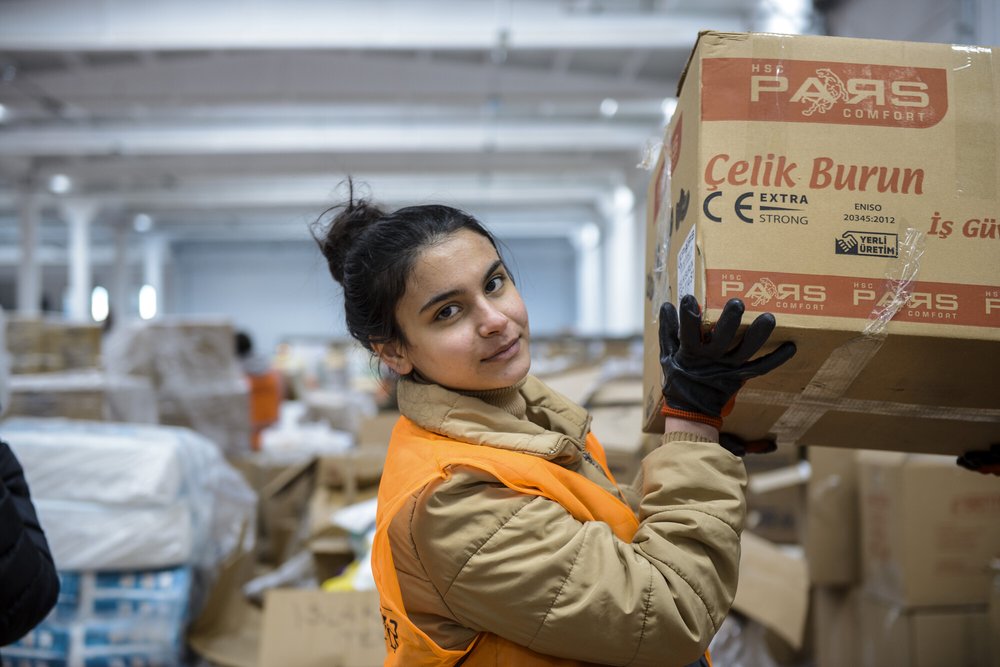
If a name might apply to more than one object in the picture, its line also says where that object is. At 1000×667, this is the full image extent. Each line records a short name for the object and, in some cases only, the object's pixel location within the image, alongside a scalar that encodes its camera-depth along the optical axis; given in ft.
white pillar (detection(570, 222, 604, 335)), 51.98
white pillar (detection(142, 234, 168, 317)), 56.13
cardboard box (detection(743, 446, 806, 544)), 11.00
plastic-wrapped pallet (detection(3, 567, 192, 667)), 7.41
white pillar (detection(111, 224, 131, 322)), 51.40
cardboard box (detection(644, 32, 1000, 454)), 3.32
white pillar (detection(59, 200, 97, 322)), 43.73
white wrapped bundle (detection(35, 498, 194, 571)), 7.56
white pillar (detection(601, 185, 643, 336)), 39.75
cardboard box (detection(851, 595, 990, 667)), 7.60
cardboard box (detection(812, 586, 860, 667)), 8.57
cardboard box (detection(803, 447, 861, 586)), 8.49
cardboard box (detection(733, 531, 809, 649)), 8.50
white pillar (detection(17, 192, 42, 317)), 39.04
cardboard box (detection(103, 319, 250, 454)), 12.99
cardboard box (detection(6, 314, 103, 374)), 13.61
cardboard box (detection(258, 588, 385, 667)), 6.91
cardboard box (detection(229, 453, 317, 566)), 12.34
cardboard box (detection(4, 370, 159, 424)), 10.55
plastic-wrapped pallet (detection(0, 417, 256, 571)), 7.61
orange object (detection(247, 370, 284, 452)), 18.19
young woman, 3.15
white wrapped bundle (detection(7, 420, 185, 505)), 7.68
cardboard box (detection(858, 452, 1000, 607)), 7.57
